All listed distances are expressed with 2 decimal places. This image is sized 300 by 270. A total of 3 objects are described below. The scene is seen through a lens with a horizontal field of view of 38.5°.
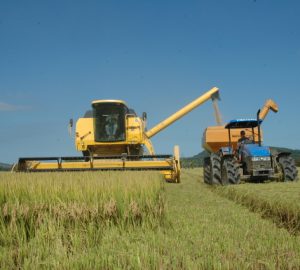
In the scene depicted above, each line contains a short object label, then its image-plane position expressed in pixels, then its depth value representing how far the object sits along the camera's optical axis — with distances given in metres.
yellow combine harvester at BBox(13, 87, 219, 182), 15.29
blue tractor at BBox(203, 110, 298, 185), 11.74
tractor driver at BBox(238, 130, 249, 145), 13.05
